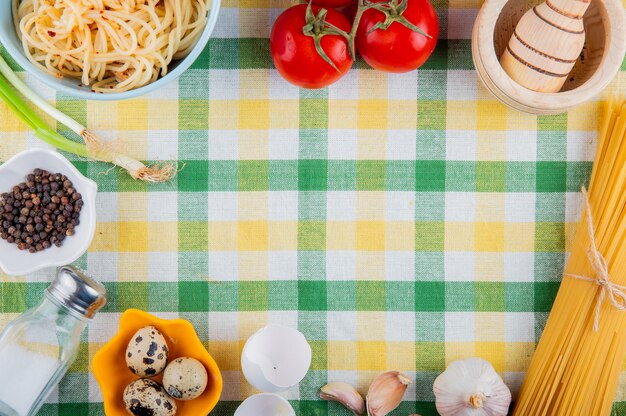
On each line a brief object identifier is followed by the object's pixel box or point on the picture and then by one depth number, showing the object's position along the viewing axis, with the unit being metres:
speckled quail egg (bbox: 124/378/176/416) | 1.08
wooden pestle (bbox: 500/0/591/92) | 1.04
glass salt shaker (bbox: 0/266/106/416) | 1.12
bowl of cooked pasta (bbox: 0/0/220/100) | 1.04
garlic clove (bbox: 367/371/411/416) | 1.17
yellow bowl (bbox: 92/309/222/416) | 1.11
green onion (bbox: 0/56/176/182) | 1.16
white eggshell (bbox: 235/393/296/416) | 1.13
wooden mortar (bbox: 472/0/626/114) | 1.06
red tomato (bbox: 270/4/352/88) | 1.05
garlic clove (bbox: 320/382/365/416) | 1.18
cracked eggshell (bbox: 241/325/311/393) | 1.12
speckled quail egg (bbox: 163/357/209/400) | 1.08
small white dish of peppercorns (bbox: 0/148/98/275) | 1.13
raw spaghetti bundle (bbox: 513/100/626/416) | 1.13
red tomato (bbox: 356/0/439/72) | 1.05
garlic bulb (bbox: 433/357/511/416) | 1.13
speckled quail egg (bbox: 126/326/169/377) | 1.09
